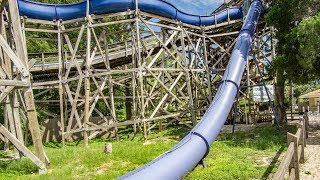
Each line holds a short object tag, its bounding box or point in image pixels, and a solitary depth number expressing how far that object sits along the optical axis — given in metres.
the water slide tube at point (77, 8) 9.81
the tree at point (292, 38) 8.69
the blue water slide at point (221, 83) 4.52
